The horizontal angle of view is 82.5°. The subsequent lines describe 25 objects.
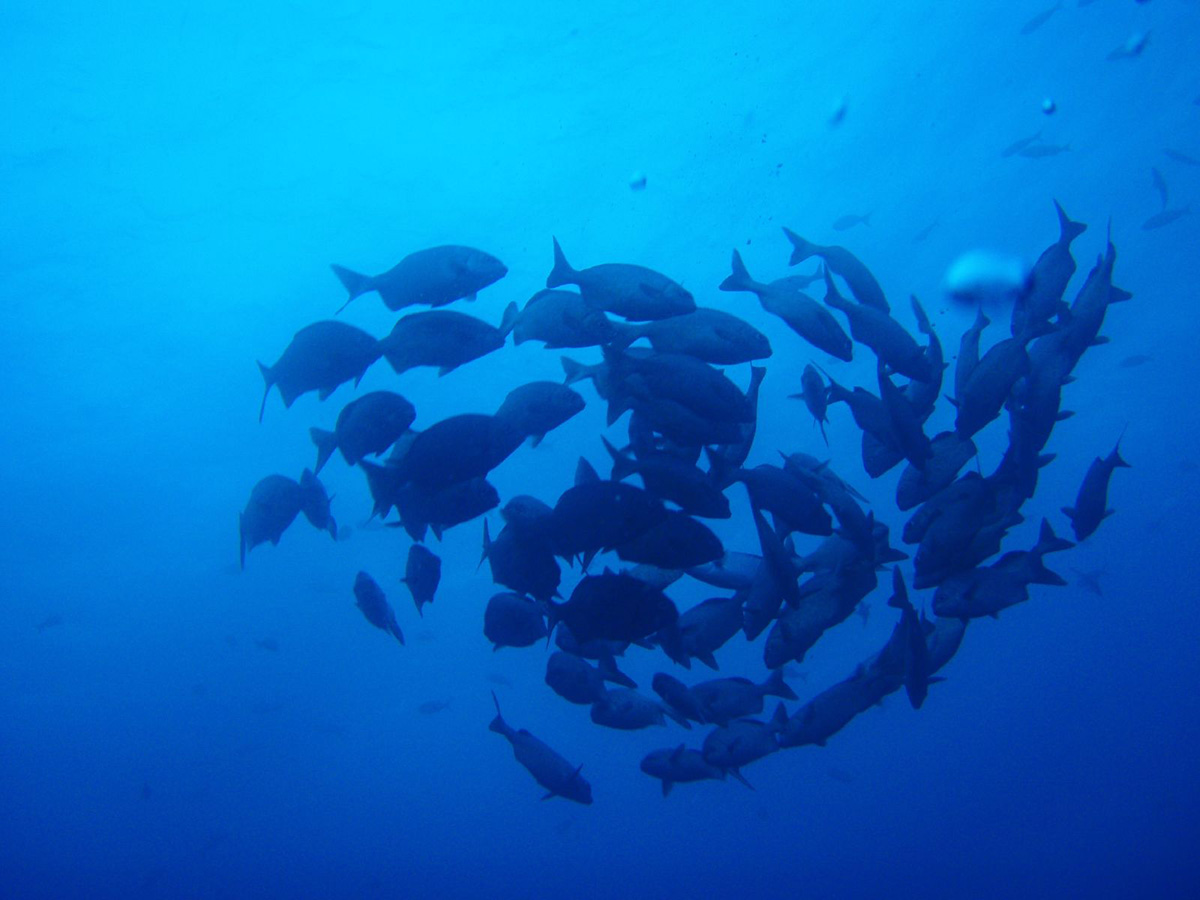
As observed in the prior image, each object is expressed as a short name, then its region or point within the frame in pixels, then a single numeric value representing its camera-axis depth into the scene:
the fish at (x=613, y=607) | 3.92
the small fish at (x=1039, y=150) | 11.10
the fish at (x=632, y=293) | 3.79
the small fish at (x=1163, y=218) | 12.03
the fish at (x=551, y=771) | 5.27
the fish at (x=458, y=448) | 3.87
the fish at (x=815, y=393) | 4.61
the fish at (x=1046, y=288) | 4.42
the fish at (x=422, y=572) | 4.84
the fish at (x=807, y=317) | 3.88
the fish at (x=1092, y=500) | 4.77
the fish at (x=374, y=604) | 5.41
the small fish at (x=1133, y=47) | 10.65
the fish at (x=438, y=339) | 4.27
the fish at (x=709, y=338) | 3.87
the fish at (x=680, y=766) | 5.36
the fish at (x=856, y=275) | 4.53
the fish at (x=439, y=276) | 4.18
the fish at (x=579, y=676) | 5.00
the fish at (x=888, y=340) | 4.04
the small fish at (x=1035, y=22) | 10.00
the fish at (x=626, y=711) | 5.35
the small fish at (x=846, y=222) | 11.47
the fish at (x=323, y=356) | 4.33
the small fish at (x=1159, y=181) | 11.39
